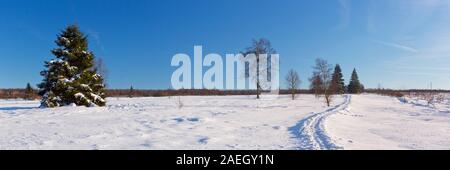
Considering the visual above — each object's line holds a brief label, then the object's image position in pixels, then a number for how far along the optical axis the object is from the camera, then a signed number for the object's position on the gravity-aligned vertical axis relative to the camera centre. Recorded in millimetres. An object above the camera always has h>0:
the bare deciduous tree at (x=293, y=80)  48369 +1599
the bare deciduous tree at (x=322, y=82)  28969 +969
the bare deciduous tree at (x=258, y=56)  44719 +4665
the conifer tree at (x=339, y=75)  72125 +3501
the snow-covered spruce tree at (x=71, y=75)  21469 +1023
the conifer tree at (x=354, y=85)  80375 +1455
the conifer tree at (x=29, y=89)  70625 +416
